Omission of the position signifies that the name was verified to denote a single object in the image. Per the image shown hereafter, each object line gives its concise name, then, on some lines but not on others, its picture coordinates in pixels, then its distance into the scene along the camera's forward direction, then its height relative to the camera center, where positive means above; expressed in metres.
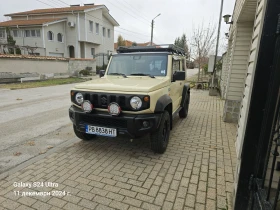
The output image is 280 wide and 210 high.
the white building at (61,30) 25.84 +4.56
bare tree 16.81 +2.12
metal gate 1.57 -0.71
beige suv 3.20 -0.59
